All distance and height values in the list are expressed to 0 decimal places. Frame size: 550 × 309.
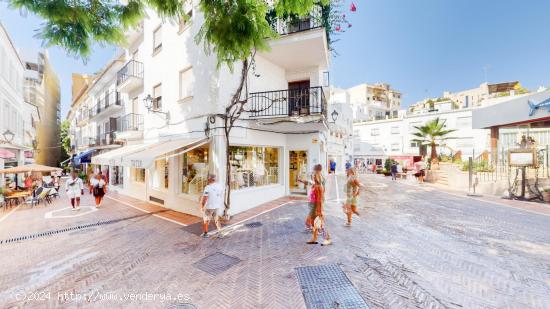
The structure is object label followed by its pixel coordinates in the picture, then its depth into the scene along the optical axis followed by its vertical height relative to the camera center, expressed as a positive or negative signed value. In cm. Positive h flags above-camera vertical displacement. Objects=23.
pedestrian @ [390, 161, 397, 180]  2116 -144
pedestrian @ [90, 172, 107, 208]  1049 -146
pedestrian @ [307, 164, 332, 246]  559 -129
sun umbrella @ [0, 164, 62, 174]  1180 -61
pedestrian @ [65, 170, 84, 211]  1001 -138
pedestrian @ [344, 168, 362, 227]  690 -118
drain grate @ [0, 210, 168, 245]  654 -245
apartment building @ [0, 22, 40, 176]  1353 +368
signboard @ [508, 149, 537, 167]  1023 -14
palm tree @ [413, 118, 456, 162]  1997 +218
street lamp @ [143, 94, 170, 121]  1047 +270
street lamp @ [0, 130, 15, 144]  1353 +146
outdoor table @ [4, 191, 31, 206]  1159 -212
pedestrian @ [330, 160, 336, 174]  2084 -108
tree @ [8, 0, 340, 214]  407 +270
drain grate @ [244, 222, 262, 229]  726 -232
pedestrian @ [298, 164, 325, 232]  578 -73
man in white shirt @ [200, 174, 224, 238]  649 -132
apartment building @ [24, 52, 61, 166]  2731 +838
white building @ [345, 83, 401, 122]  4734 +1257
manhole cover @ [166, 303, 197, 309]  346 -239
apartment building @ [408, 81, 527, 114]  3045 +969
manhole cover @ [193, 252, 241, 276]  461 -240
